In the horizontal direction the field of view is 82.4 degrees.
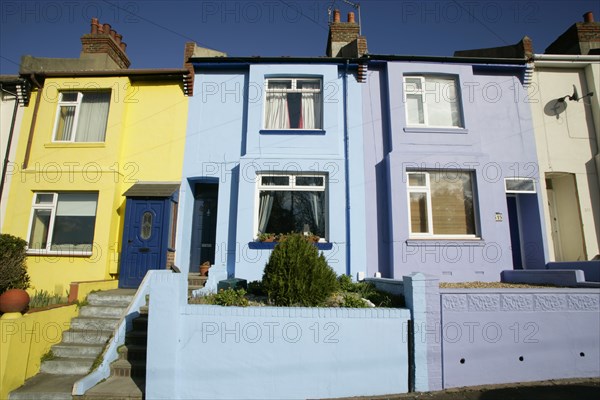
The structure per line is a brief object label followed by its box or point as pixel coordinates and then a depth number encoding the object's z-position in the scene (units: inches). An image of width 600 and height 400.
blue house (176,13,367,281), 355.9
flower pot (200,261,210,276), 357.4
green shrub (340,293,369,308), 232.7
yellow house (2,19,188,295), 356.5
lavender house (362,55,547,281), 351.9
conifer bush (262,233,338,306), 233.5
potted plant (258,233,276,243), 345.4
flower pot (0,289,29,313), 231.6
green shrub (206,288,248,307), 231.1
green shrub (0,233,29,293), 316.8
